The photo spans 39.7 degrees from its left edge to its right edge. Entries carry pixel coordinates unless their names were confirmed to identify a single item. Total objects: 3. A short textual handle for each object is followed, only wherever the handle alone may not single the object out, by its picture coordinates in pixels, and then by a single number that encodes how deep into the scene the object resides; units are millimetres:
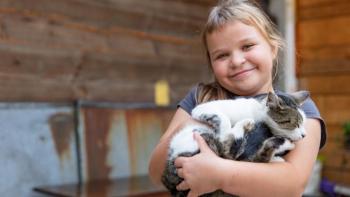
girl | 1200
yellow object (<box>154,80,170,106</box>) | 2961
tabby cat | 1232
